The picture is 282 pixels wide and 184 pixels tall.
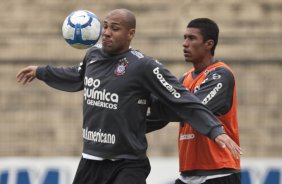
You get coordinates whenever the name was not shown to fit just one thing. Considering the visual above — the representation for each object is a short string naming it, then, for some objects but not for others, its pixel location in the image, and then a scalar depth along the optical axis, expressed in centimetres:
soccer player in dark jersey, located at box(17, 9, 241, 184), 1687
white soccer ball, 1816
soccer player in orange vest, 1786
